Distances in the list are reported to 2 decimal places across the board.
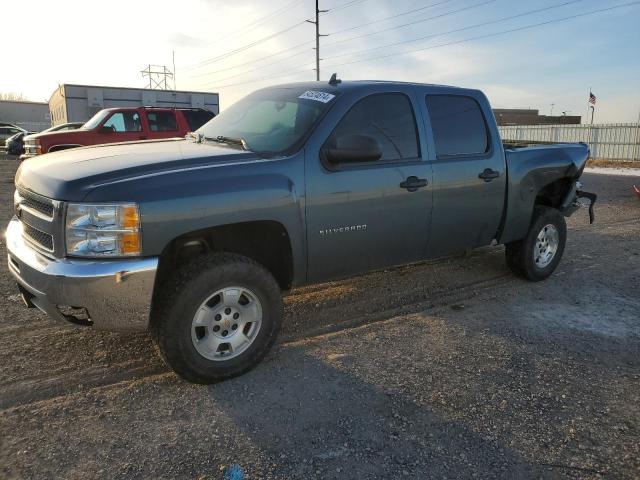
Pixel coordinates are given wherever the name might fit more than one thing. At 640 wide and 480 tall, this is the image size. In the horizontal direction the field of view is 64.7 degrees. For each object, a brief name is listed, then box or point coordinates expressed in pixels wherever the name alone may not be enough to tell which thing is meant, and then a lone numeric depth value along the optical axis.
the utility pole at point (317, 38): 38.56
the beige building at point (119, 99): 24.75
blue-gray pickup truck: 2.83
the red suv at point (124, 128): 12.25
